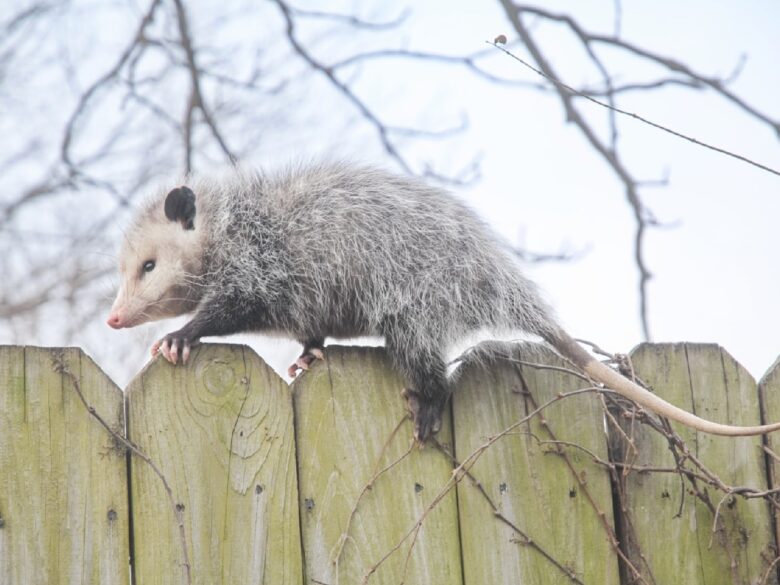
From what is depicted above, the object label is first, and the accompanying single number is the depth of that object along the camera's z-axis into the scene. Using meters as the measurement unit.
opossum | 4.51
